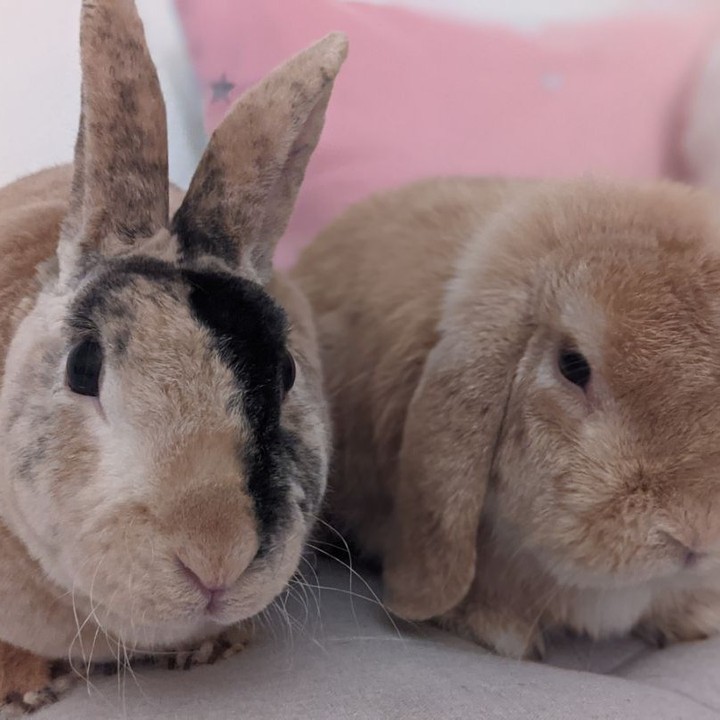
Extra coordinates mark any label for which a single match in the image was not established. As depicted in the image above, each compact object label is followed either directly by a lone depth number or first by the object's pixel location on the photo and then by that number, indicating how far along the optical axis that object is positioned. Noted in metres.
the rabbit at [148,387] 0.22
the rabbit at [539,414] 0.27
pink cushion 0.51
